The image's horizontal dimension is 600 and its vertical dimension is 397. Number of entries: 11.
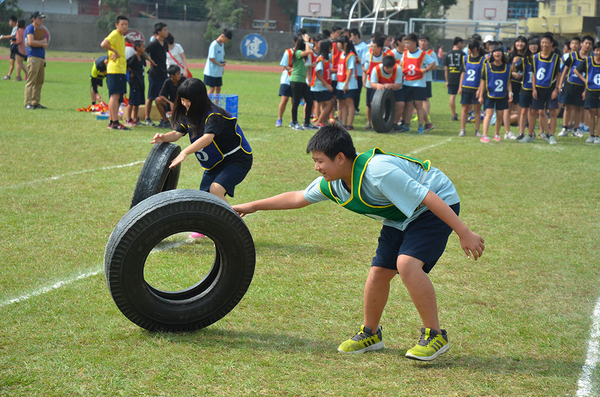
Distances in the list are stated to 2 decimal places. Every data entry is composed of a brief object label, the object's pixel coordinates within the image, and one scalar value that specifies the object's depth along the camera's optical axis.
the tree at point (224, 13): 49.34
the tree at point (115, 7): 47.81
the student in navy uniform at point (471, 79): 12.95
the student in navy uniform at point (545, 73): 12.22
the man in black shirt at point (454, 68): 15.52
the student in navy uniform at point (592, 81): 12.15
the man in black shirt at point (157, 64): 13.15
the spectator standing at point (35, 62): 14.58
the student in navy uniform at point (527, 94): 12.59
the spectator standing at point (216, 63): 14.49
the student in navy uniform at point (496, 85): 12.14
